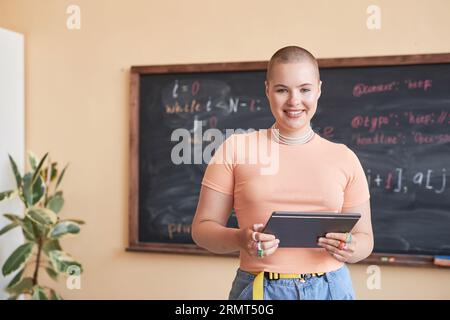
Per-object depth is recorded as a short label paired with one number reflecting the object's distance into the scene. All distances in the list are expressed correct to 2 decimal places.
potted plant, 2.81
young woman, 1.14
